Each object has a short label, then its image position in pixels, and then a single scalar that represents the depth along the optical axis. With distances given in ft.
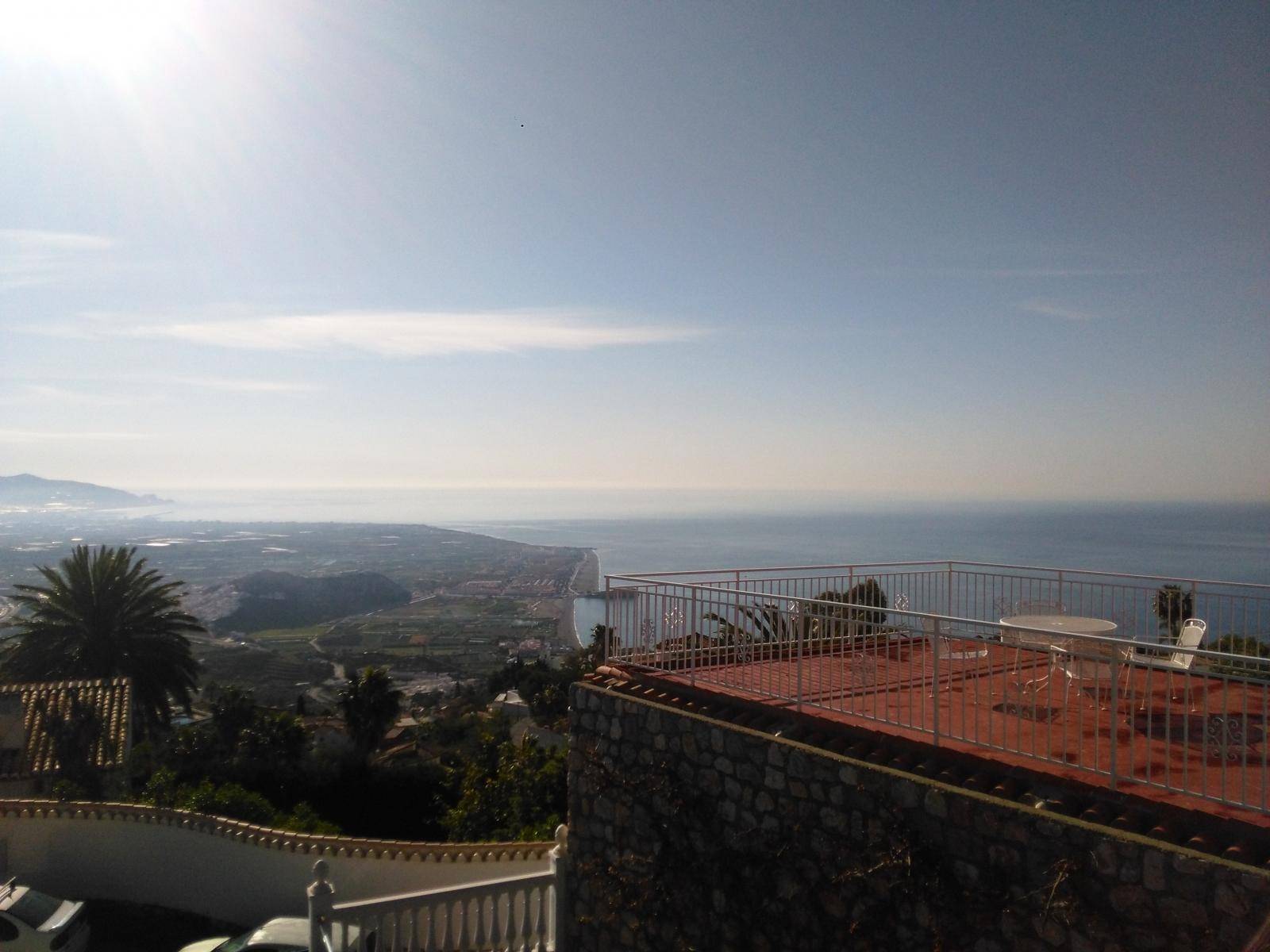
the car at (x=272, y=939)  26.73
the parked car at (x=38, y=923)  29.96
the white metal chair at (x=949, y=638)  18.28
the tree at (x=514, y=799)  41.19
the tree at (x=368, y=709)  80.64
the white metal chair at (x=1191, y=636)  22.09
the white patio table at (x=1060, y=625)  22.95
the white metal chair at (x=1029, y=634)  16.46
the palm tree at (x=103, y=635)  67.56
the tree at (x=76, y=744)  53.31
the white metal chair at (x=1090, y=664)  15.40
